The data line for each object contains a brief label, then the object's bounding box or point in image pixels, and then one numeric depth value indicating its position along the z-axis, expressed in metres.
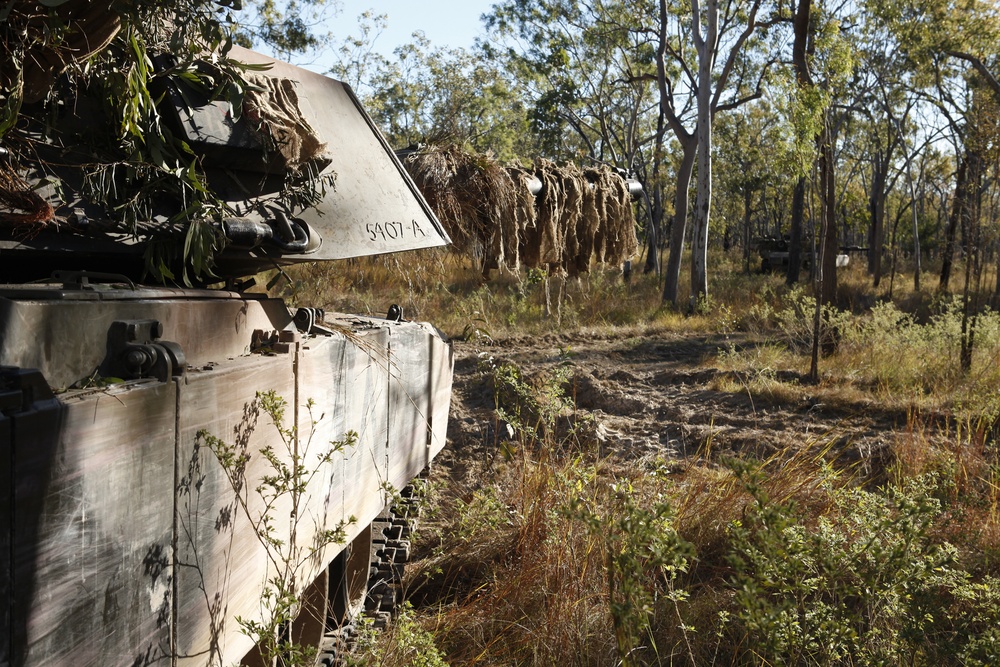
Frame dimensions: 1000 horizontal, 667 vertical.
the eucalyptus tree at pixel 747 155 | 30.31
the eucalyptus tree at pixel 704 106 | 15.91
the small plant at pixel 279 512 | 2.78
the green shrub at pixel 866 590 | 2.94
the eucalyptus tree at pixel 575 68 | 24.64
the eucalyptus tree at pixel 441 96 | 25.34
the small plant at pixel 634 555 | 2.79
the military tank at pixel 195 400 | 1.95
